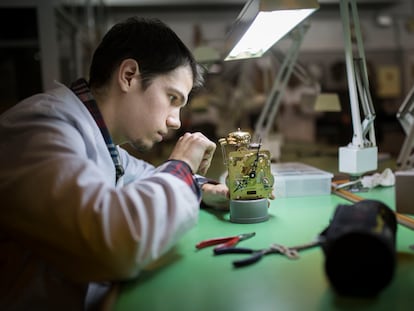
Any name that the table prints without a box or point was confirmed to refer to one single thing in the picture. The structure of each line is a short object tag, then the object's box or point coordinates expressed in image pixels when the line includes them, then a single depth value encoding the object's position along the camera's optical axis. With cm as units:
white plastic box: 123
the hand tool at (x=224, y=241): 79
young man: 58
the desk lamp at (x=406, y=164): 88
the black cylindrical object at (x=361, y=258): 53
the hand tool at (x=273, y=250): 72
